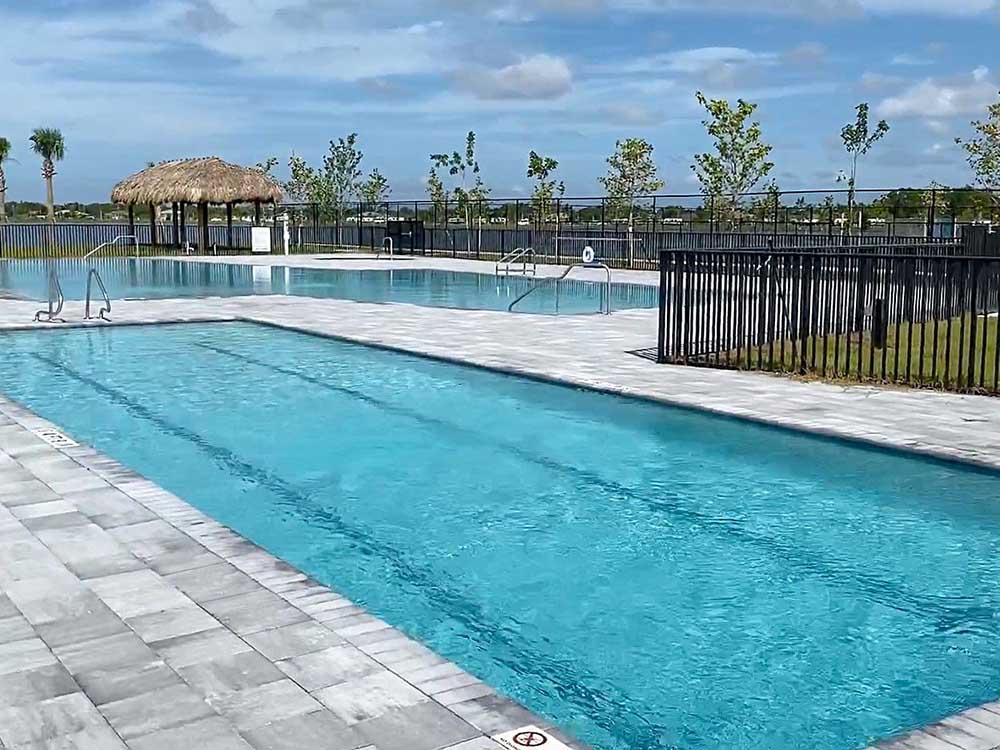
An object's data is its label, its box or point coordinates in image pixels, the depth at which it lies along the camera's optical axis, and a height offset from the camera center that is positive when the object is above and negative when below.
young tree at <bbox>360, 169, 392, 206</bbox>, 53.78 +2.20
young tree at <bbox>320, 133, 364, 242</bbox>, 53.41 +3.04
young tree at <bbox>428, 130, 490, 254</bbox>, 48.50 +3.01
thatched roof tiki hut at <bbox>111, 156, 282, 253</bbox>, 37.03 +1.60
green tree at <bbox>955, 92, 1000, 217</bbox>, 26.98 +1.91
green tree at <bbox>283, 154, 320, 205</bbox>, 55.31 +2.68
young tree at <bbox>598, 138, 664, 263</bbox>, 41.22 +2.36
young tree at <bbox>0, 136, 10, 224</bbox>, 45.94 +3.44
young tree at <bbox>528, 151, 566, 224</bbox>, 45.59 +2.57
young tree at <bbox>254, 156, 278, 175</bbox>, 57.81 +3.74
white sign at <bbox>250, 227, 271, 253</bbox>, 36.78 -0.20
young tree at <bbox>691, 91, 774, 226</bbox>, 33.03 +2.33
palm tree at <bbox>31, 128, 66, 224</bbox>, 48.34 +4.10
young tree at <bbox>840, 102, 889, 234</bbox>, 40.44 +3.68
